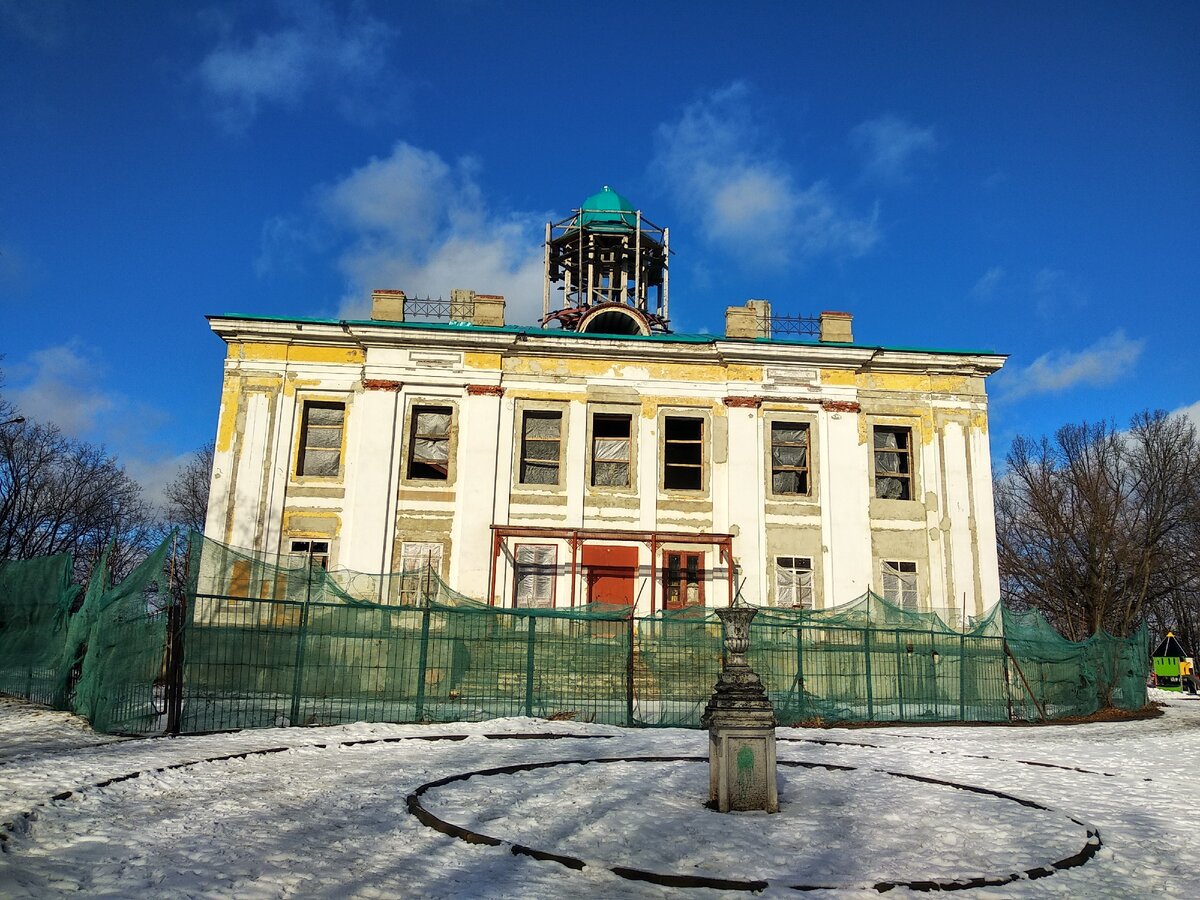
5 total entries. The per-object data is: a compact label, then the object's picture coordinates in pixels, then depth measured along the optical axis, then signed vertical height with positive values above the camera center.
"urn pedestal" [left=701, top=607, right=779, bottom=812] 8.38 -0.88
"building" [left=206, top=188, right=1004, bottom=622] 24.61 +4.90
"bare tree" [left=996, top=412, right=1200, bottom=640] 40.28 +5.45
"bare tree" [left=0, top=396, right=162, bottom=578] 42.03 +5.70
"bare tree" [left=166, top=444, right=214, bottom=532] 51.59 +7.26
